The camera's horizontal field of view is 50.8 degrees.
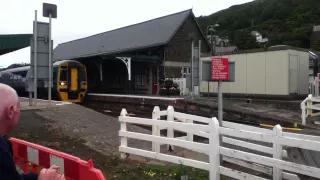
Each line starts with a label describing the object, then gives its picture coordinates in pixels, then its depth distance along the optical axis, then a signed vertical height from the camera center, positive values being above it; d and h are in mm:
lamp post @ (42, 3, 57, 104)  13159 +3019
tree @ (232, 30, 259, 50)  78175 +11600
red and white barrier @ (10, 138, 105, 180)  3049 -784
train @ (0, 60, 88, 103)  20750 +285
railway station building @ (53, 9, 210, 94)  27064 +2601
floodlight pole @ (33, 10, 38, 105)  12850 +1446
